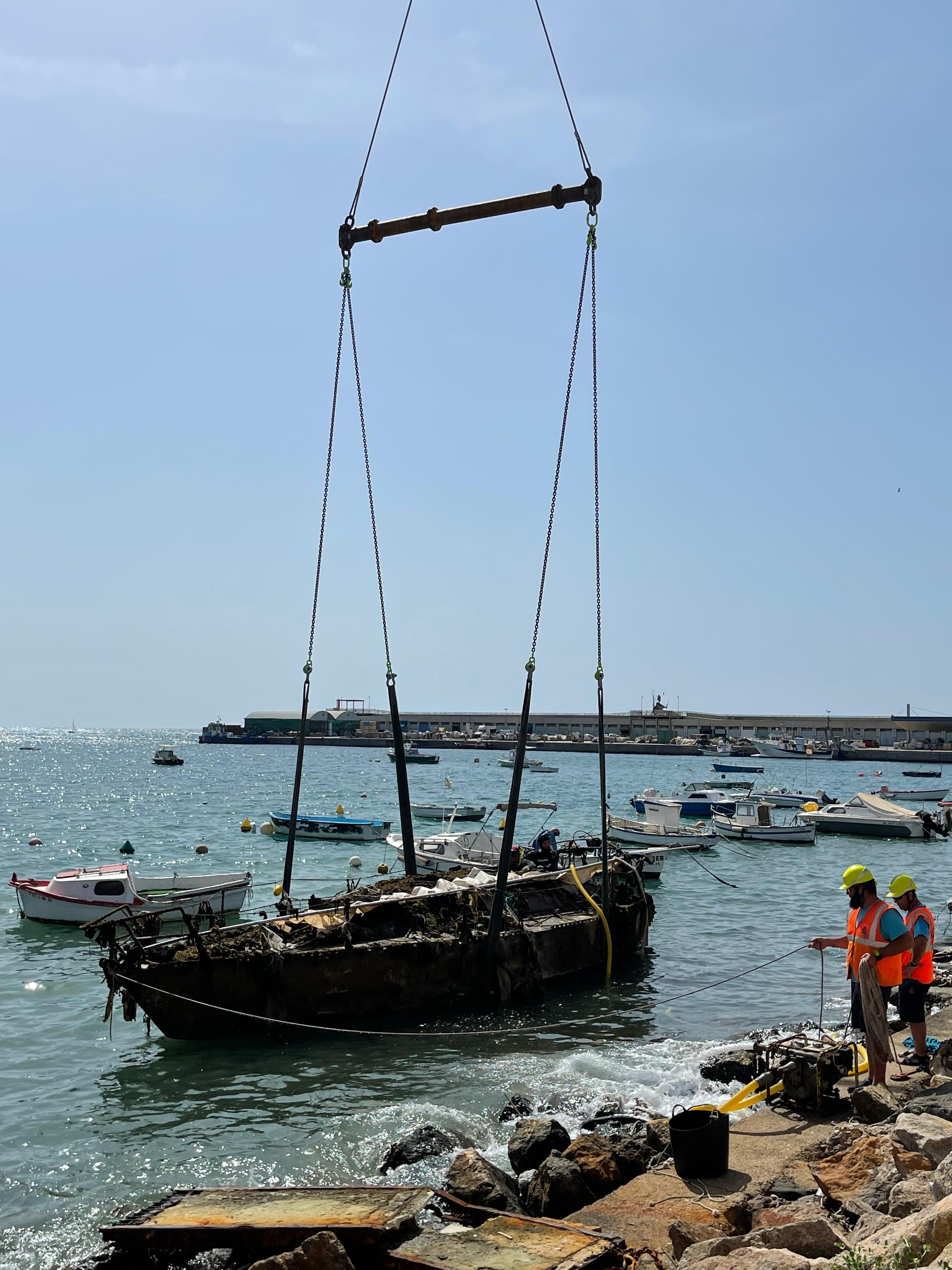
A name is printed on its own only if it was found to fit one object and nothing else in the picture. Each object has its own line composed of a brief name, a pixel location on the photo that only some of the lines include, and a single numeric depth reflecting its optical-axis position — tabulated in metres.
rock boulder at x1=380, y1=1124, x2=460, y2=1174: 12.28
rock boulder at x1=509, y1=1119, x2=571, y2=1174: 11.66
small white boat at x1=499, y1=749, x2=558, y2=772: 135.00
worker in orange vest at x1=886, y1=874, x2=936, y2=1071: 11.77
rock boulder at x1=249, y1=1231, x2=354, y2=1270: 8.21
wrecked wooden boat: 16.73
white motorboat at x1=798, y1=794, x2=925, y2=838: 55.38
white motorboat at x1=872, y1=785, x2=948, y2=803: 75.81
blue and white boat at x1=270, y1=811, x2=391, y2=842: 51.00
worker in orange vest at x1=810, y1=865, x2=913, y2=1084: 11.09
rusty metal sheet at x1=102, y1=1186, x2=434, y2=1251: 8.87
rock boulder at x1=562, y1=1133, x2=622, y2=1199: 10.51
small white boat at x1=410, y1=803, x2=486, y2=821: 57.84
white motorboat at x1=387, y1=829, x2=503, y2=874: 35.47
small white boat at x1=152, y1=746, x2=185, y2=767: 138.62
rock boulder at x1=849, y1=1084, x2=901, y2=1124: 10.55
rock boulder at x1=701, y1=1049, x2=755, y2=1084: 14.34
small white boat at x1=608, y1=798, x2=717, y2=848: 44.75
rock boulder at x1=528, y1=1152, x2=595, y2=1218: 10.14
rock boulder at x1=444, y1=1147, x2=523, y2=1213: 10.07
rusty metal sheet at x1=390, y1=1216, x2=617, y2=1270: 8.09
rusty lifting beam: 16.38
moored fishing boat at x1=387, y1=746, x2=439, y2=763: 144.88
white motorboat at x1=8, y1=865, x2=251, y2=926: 27.42
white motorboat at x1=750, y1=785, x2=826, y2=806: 67.19
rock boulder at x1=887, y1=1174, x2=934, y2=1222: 7.25
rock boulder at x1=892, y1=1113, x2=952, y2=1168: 8.36
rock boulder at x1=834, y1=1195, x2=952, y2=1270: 6.01
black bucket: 10.17
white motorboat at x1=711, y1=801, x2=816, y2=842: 52.22
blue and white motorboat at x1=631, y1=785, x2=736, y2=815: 60.72
